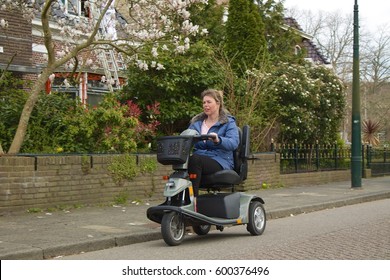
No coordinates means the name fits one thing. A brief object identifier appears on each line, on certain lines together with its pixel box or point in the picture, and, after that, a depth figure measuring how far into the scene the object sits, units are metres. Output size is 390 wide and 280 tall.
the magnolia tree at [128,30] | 11.77
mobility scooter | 7.87
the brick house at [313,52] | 46.66
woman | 8.15
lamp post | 17.67
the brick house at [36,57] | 17.64
